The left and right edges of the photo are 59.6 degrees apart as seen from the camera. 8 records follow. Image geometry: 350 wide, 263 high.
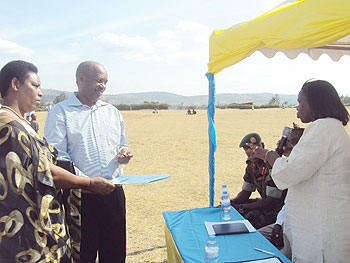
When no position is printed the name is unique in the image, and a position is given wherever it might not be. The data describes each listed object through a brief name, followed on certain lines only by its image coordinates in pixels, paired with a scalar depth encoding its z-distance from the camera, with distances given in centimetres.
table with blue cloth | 220
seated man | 334
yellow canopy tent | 227
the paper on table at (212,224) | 260
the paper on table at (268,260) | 205
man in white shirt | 267
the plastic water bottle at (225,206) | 295
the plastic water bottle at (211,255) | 195
